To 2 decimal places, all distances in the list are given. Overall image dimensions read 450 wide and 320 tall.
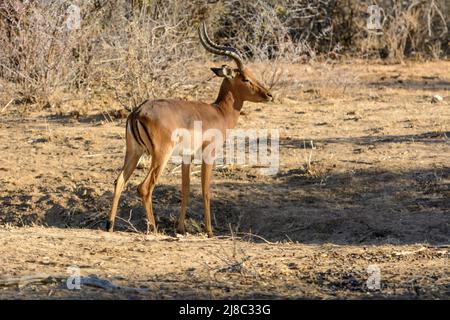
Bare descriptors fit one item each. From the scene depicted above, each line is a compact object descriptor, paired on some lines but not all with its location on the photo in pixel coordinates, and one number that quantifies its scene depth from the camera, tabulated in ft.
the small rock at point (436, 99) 44.39
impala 29.01
